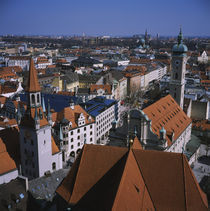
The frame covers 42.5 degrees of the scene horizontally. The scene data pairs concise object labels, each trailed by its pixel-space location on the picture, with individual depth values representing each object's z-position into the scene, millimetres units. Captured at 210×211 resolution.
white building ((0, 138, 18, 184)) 45928
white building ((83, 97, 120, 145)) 79062
